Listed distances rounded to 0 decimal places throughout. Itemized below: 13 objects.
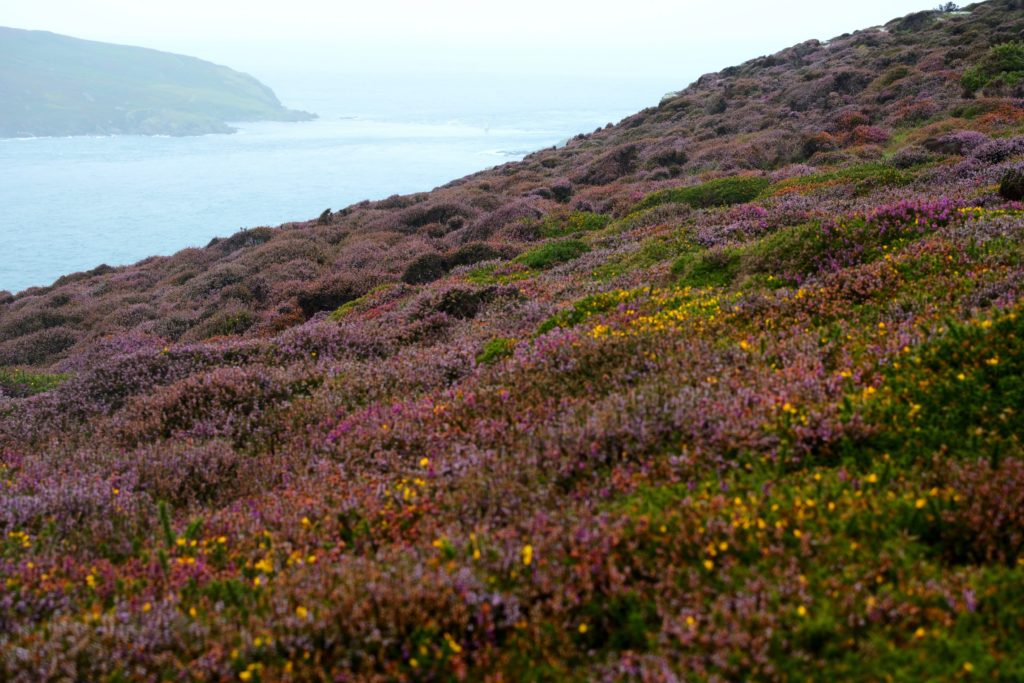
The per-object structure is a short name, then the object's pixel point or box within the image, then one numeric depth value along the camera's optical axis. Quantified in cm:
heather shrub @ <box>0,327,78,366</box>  2284
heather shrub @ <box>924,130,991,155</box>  1872
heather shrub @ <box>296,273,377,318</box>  2186
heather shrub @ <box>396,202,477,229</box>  3041
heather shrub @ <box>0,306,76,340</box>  2589
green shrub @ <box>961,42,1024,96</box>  2642
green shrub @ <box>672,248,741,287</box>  1138
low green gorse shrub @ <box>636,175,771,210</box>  2050
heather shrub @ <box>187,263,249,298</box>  2667
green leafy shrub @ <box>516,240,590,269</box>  1772
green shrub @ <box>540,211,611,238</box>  2298
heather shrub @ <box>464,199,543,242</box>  2567
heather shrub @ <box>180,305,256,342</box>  2078
